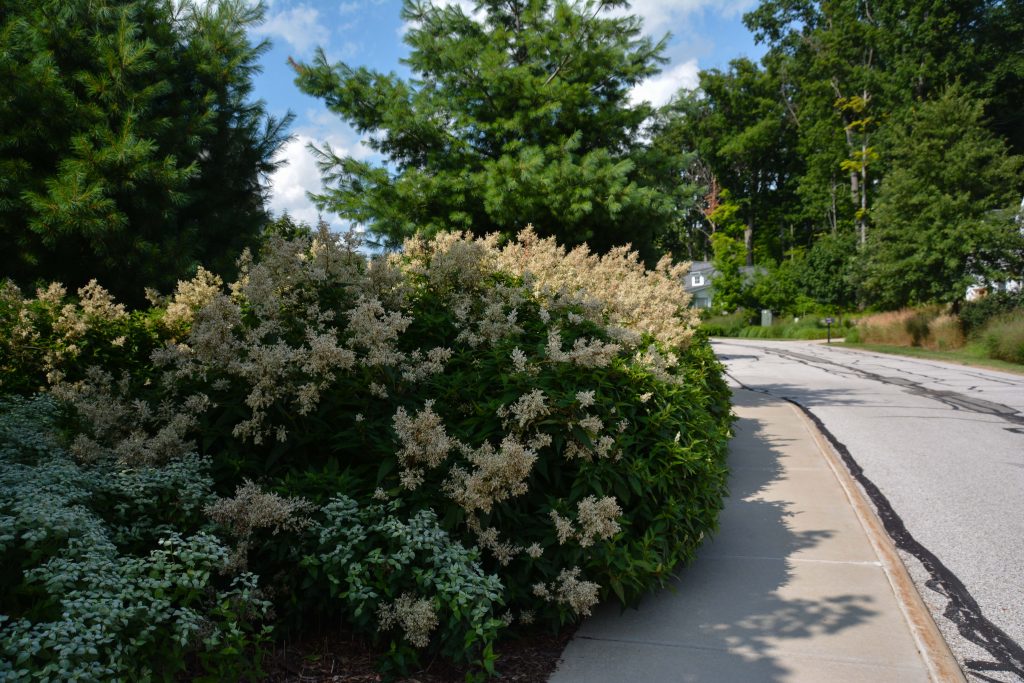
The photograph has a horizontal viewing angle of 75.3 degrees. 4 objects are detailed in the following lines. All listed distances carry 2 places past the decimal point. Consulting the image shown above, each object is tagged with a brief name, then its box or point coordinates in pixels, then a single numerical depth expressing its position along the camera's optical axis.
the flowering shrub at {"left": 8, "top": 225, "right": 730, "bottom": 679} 3.14
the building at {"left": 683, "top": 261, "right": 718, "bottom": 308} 73.12
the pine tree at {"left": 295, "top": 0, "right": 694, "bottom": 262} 10.95
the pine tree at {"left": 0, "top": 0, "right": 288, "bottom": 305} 7.20
